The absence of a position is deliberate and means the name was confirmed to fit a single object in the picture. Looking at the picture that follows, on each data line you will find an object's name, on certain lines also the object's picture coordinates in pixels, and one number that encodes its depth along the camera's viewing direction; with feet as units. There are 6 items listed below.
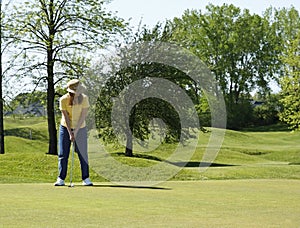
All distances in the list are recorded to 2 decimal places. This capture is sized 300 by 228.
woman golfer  35.78
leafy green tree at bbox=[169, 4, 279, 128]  255.91
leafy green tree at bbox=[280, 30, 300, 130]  123.44
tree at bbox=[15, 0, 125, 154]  90.74
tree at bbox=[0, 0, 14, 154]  94.27
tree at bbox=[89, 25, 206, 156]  102.17
